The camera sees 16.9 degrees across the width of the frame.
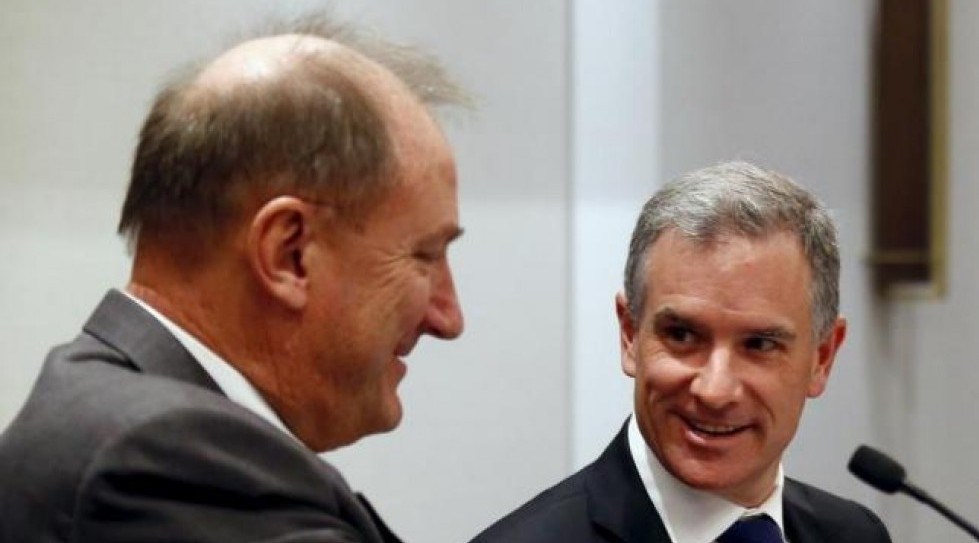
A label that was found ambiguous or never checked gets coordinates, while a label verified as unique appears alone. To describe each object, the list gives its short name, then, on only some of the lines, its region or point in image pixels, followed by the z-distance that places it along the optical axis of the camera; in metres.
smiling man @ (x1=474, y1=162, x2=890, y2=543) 2.49
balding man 1.99
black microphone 2.52
